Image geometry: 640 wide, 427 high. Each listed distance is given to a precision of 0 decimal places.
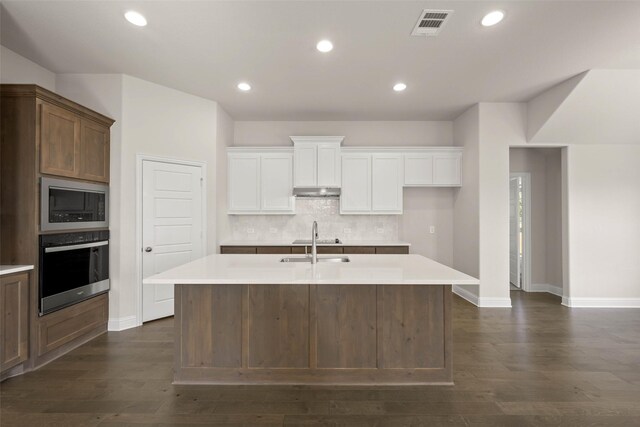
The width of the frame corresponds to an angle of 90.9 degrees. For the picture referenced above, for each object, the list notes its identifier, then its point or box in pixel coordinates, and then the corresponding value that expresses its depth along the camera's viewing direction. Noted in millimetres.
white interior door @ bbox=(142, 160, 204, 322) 3863
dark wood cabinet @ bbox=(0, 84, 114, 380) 2717
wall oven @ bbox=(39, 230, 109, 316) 2832
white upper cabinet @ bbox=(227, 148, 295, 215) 5059
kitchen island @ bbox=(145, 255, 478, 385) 2453
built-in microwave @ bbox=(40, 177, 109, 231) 2834
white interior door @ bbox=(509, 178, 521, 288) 5773
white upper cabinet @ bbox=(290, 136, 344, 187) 4996
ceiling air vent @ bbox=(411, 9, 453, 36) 2523
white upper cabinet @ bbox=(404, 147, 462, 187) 5121
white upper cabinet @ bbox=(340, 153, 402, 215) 5094
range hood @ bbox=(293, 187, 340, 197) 5039
